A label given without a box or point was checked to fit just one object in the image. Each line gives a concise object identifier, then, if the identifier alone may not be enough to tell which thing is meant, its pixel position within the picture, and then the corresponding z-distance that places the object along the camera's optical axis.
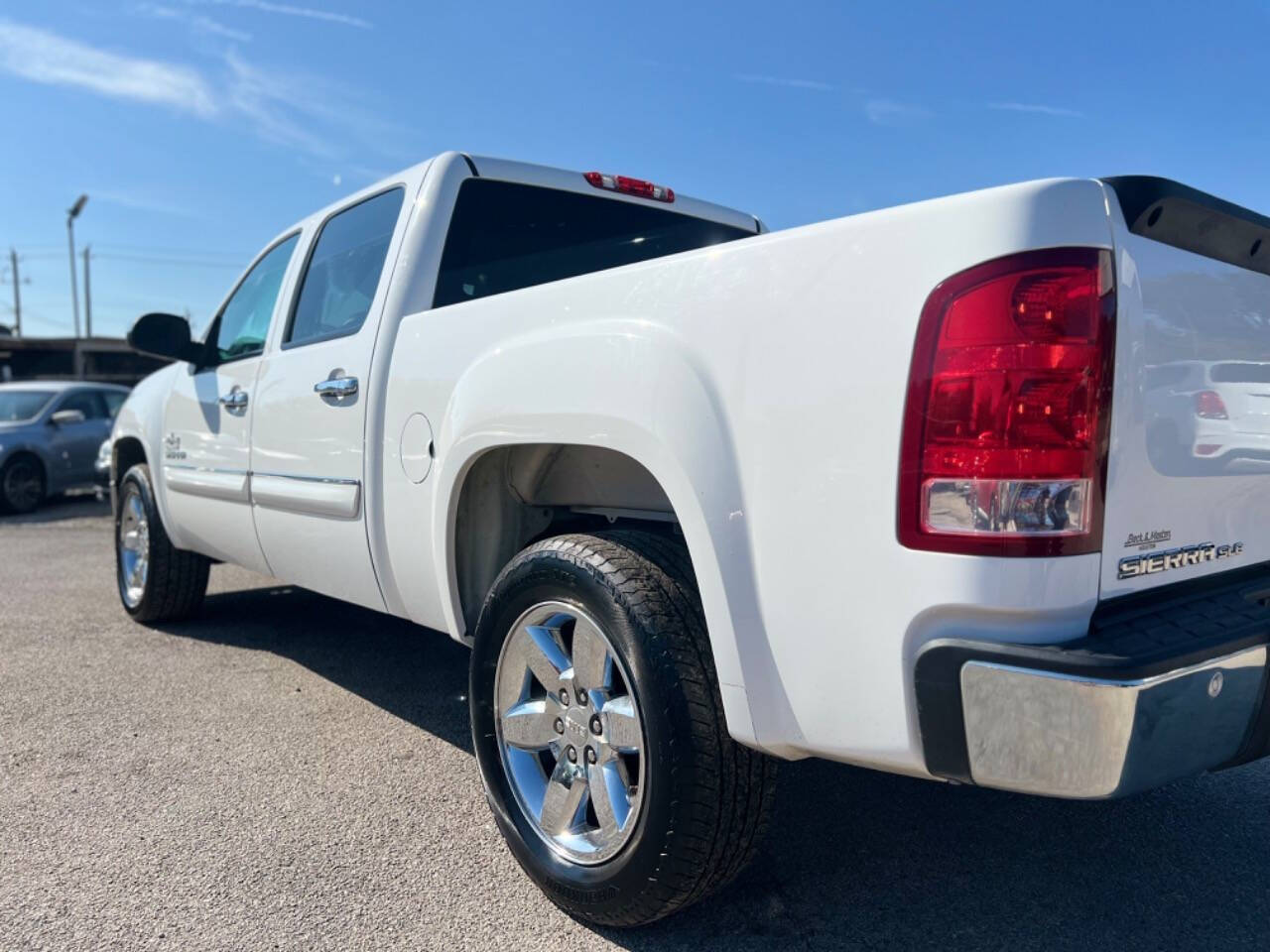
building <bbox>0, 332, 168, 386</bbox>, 24.55
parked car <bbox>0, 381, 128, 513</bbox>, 11.62
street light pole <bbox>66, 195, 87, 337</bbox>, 32.09
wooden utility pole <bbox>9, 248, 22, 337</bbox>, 46.63
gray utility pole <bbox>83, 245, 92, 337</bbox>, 39.95
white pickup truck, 1.67
